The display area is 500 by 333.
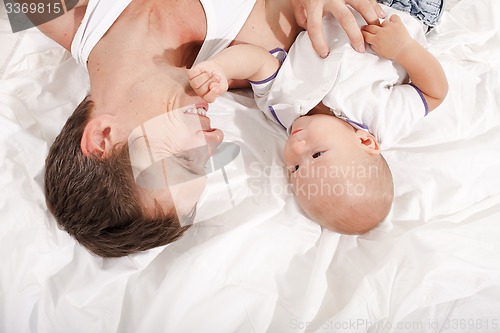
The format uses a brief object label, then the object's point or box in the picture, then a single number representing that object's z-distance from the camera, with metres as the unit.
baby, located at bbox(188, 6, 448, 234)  1.06
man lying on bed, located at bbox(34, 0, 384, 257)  0.93
